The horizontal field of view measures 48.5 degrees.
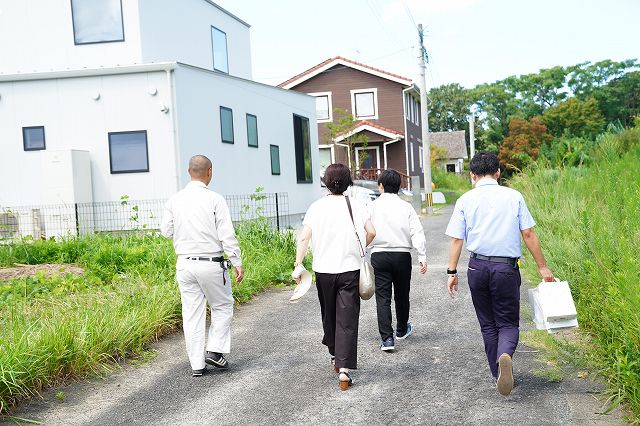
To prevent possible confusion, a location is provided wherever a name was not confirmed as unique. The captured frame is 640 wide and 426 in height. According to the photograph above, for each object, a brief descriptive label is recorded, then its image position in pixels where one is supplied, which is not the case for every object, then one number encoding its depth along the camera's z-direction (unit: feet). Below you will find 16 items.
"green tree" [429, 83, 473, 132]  277.85
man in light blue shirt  17.43
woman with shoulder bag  19.29
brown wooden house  127.44
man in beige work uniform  20.81
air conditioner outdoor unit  50.90
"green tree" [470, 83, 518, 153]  257.42
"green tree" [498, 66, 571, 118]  257.14
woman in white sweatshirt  22.61
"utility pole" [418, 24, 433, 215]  92.45
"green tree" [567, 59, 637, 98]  246.45
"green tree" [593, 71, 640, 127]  236.43
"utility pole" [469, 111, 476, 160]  185.52
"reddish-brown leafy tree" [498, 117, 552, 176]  162.74
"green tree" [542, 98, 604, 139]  204.23
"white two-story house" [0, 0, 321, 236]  55.36
